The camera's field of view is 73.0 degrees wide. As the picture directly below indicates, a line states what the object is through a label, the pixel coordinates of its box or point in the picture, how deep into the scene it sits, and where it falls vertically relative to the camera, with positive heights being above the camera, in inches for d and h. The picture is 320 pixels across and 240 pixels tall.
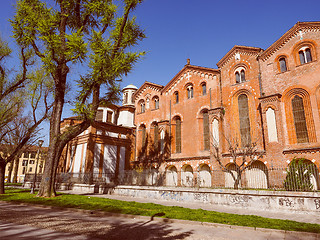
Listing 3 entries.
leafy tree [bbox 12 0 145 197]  530.9 +302.9
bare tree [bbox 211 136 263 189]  667.4 +73.9
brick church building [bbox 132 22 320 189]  643.5 +226.6
